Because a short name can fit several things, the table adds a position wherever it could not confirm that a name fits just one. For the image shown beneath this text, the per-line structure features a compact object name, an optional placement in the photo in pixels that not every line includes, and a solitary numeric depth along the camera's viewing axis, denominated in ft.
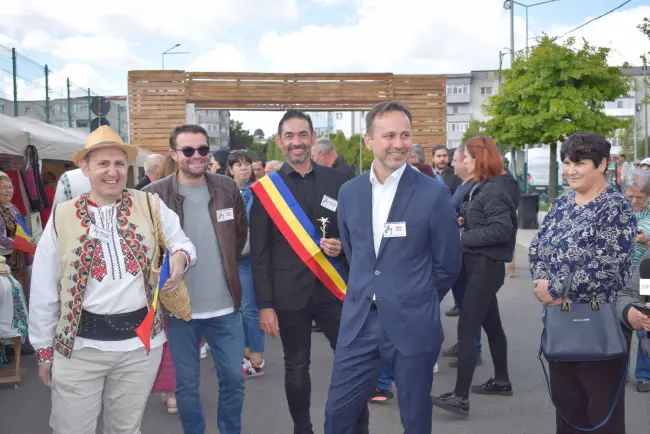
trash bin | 62.34
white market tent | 25.08
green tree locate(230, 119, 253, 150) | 289.94
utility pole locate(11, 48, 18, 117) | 48.32
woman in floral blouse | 11.49
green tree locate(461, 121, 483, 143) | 211.57
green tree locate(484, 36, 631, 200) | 76.64
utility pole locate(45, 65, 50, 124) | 56.90
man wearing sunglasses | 13.33
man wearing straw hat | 10.43
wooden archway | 80.38
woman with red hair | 16.87
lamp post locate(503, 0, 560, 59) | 100.17
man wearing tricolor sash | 13.44
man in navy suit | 10.80
